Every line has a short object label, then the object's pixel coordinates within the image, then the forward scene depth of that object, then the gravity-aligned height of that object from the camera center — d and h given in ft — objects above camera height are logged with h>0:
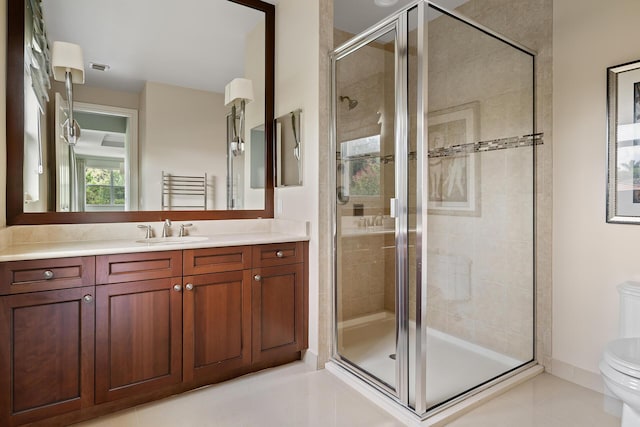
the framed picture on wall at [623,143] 6.45 +1.27
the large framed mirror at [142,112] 6.82 +2.21
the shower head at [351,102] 7.90 +2.47
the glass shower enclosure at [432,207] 6.28 +0.11
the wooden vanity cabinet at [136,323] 5.53 -2.04
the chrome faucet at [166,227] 8.00 -0.34
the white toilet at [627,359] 4.92 -2.18
